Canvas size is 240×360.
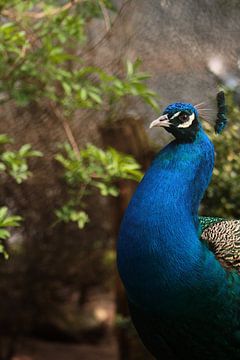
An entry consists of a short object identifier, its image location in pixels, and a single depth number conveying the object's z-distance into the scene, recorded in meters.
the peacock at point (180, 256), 4.17
